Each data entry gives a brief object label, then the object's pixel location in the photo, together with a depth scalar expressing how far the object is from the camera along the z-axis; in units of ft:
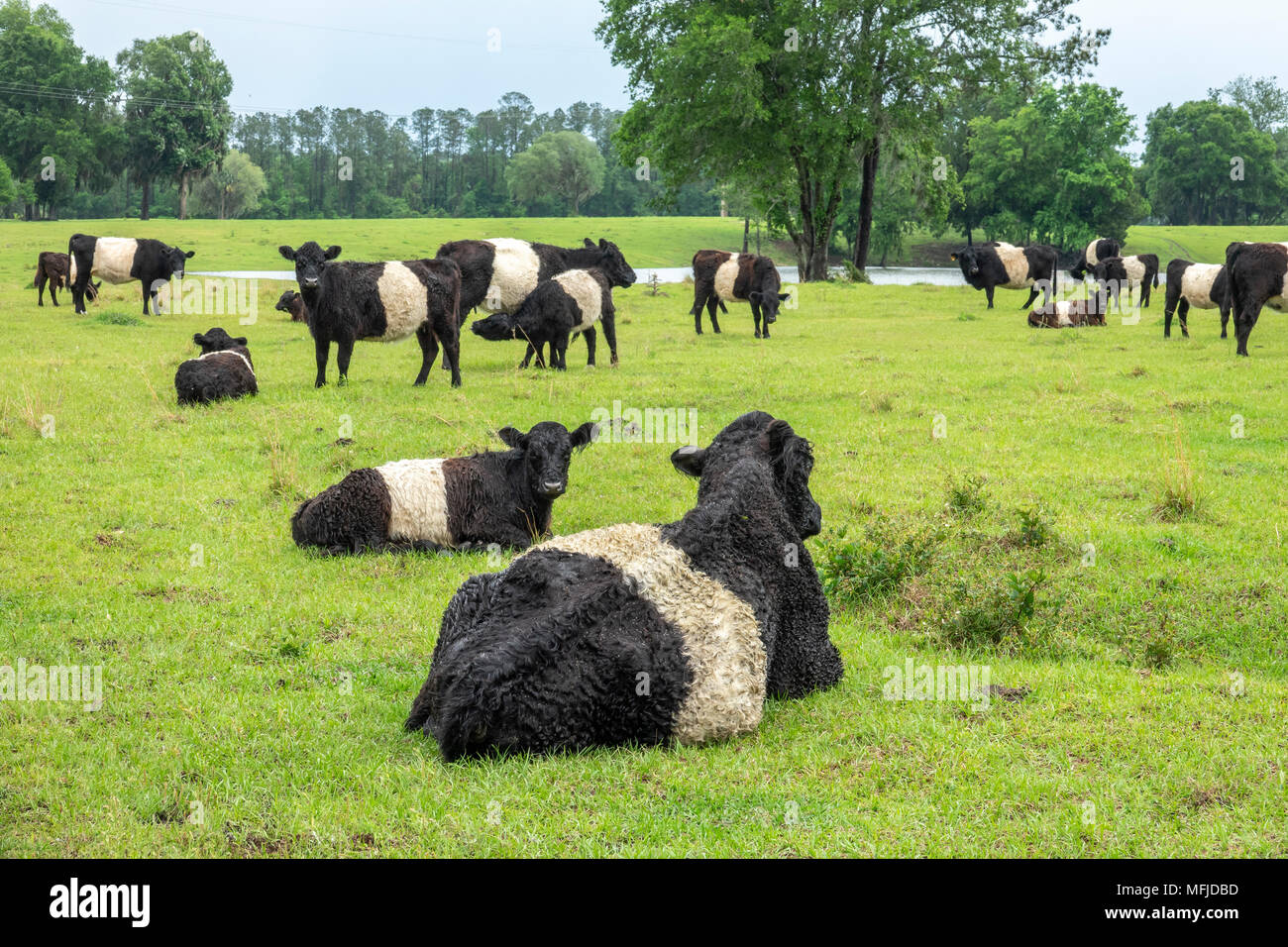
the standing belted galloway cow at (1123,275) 110.93
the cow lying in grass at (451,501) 32.07
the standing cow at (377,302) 55.42
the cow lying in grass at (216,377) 52.44
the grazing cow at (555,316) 64.69
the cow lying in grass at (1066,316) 92.22
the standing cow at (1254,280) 70.18
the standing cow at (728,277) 89.25
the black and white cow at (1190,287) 83.35
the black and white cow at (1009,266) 114.73
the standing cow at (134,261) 99.19
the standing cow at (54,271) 100.94
